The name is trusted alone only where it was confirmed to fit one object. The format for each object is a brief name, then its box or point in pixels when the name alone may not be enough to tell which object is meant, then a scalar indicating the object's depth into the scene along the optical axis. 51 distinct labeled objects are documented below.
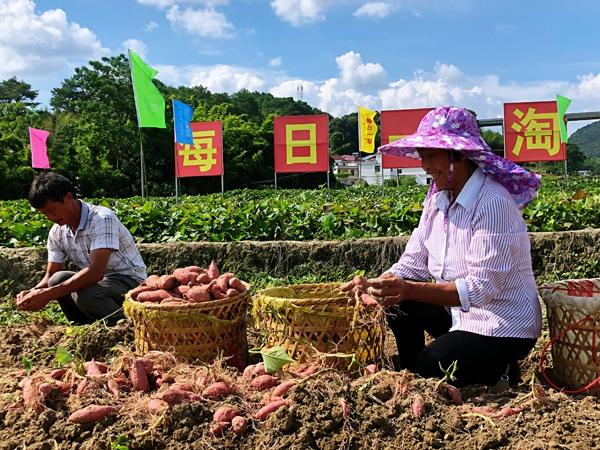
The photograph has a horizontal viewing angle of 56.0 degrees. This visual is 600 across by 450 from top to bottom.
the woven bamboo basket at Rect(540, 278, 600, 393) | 2.32
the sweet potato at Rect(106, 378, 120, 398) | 2.26
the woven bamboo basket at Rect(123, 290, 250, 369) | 2.73
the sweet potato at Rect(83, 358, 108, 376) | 2.43
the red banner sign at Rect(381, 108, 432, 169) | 13.52
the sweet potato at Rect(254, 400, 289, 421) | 2.04
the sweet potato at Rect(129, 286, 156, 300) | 3.01
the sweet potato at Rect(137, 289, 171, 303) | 2.86
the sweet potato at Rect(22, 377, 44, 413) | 2.17
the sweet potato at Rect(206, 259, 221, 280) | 3.13
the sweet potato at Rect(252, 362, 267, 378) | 2.44
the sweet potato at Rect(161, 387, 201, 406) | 2.11
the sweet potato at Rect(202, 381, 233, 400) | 2.18
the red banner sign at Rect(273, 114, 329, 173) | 14.53
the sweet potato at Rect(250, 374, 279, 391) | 2.29
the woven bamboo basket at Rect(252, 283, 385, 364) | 2.61
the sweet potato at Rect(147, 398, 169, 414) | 2.08
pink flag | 14.96
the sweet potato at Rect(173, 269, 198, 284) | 3.03
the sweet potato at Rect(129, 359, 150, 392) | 2.35
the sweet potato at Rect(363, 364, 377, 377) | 2.43
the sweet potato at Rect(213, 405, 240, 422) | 2.03
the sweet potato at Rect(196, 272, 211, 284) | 3.02
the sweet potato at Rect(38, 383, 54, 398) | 2.20
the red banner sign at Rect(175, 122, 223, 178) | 14.92
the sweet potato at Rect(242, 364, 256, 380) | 2.42
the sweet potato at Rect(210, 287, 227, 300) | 2.85
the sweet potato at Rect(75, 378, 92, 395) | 2.24
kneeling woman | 2.38
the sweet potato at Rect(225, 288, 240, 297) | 2.83
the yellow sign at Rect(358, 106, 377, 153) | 17.44
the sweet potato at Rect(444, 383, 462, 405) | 2.20
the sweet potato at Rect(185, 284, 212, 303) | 2.78
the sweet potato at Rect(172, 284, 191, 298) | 2.89
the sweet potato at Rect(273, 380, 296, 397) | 2.17
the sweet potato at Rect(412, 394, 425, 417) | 1.99
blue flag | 12.64
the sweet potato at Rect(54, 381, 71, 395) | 2.28
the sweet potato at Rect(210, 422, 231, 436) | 2.00
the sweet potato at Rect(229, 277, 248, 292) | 2.92
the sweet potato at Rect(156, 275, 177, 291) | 2.96
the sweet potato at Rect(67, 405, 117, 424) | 2.08
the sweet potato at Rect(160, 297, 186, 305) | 2.77
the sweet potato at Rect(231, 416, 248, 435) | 1.99
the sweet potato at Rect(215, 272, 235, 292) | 2.87
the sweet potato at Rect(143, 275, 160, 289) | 3.02
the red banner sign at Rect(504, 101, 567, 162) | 15.30
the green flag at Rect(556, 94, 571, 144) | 15.74
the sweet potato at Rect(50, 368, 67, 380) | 2.42
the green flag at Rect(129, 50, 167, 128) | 10.47
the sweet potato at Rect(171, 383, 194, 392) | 2.22
